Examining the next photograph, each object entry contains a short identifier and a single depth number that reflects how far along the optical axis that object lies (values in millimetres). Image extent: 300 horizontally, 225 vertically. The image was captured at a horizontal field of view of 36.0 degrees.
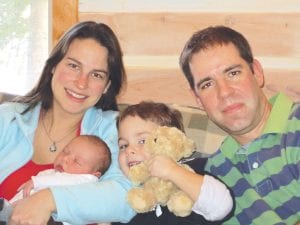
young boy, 1265
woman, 1596
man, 1331
